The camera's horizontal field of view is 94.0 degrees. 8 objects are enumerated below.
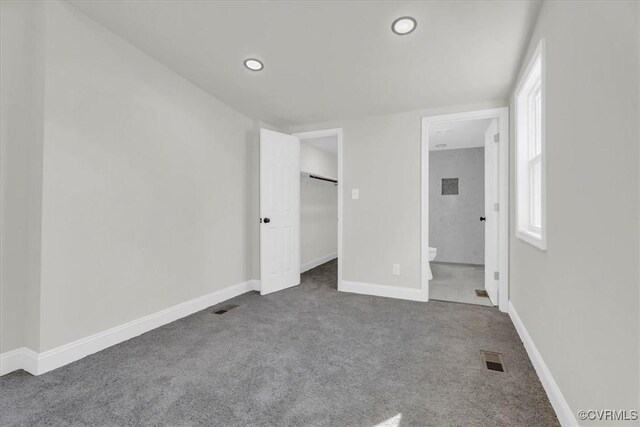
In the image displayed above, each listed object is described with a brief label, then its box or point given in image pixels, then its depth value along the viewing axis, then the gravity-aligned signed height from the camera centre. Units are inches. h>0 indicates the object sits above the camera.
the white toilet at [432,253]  175.5 -21.6
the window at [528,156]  88.0 +19.2
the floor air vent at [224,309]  115.2 -37.2
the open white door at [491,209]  122.8 +3.2
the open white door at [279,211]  139.7 +2.3
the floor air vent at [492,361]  74.2 -37.5
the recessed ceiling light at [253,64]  99.0 +51.3
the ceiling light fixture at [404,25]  77.9 +51.3
